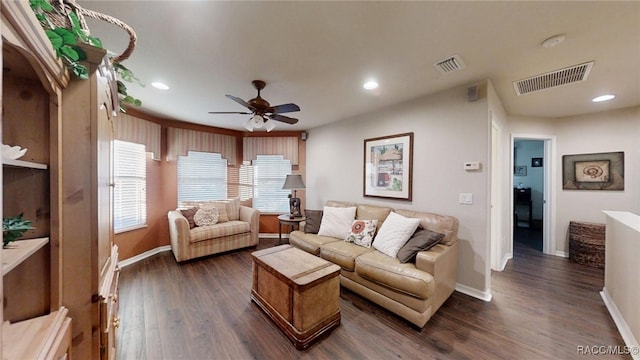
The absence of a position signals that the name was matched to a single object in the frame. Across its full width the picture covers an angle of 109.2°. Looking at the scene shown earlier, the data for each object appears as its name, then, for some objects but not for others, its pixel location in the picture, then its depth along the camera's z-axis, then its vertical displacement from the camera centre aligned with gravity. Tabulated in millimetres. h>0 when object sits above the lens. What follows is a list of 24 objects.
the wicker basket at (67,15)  910 +701
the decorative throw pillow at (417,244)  2283 -666
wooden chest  1831 -1005
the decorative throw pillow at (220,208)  4105 -536
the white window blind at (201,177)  4320 +39
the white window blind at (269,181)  5031 -45
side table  3873 -707
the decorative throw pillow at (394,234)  2504 -627
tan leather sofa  2002 -918
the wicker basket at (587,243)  3336 -964
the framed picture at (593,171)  3373 +130
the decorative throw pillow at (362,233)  2874 -694
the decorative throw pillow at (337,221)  3254 -629
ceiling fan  2479 +785
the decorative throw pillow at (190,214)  3781 -596
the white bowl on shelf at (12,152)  776 +94
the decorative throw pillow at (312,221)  3527 -665
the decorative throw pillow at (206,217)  3846 -650
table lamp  4250 -149
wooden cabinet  809 -111
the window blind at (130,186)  3357 -108
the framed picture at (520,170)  6203 +246
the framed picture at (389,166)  3144 +194
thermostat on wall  2480 +158
